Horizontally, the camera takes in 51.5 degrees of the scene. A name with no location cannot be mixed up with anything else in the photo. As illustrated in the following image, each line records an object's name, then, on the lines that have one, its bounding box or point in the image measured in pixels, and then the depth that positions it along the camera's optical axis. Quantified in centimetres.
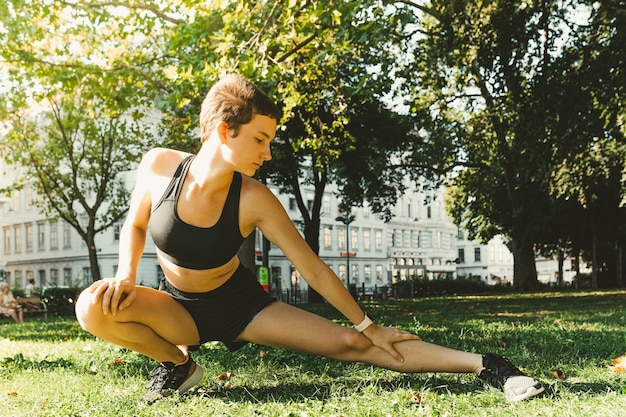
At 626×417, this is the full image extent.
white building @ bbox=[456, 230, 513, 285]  8750
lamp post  3146
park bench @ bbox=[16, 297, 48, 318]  2185
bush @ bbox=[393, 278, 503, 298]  3909
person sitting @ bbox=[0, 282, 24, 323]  1672
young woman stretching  338
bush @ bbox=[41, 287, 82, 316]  2241
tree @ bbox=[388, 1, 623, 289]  1486
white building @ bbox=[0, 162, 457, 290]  5131
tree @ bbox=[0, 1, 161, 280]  1479
